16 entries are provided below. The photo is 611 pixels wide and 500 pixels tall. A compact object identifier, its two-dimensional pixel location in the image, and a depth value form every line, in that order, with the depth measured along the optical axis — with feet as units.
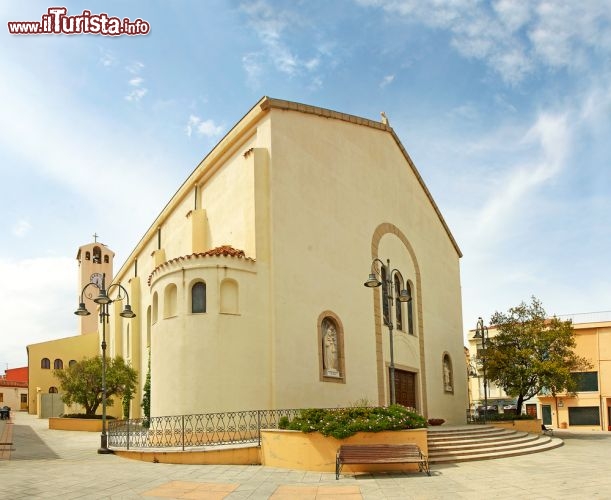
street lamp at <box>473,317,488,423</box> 97.05
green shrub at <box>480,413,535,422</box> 92.90
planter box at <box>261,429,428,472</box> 48.03
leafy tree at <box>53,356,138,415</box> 103.09
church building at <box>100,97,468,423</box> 63.62
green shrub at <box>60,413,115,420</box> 104.12
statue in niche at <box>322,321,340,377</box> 70.33
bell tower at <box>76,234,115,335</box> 189.78
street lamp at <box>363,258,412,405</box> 79.71
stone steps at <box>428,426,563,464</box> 56.49
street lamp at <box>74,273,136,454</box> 60.85
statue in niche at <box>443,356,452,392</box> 101.96
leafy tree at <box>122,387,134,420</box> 106.11
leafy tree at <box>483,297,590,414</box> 92.38
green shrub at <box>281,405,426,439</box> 48.57
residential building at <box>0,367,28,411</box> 211.00
